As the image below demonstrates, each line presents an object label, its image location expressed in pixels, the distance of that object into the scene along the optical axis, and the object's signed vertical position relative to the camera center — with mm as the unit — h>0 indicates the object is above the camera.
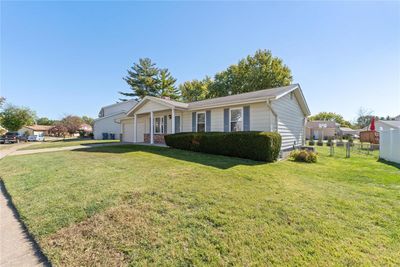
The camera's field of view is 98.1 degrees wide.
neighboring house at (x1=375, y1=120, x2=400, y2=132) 17994 +1098
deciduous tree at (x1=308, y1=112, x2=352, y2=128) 67781 +6726
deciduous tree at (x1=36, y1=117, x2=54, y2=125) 81338 +5923
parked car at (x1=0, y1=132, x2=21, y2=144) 26936 -741
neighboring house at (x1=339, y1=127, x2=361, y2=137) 49116 +847
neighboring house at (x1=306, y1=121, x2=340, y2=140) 40906 +1171
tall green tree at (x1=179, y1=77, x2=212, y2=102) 36306 +9610
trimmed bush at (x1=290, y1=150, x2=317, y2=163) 8945 -1191
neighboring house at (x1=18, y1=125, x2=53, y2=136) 52875 +1062
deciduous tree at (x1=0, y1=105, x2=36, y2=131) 41094 +4026
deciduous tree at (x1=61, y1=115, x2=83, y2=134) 35156 +2155
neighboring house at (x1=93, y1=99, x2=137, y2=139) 30281 +1369
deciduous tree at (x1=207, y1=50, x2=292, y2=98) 28016 +9885
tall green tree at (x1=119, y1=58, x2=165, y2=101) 37969 +11962
